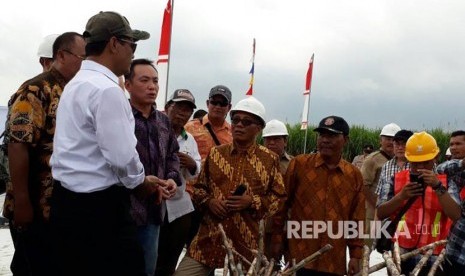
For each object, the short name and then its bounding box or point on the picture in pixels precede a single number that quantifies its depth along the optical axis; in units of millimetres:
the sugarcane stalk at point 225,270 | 2745
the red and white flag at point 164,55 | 6283
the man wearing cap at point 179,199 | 4578
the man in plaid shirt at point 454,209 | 4051
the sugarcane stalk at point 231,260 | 2711
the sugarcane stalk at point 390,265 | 2461
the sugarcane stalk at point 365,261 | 2542
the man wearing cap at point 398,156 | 6143
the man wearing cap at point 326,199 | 4266
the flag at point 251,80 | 12984
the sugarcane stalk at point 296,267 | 2650
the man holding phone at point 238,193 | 4137
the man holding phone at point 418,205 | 4156
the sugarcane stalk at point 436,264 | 2566
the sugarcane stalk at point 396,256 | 2638
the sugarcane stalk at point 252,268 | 2656
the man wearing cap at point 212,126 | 5168
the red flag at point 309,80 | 12703
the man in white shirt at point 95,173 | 2588
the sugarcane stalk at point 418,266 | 2499
